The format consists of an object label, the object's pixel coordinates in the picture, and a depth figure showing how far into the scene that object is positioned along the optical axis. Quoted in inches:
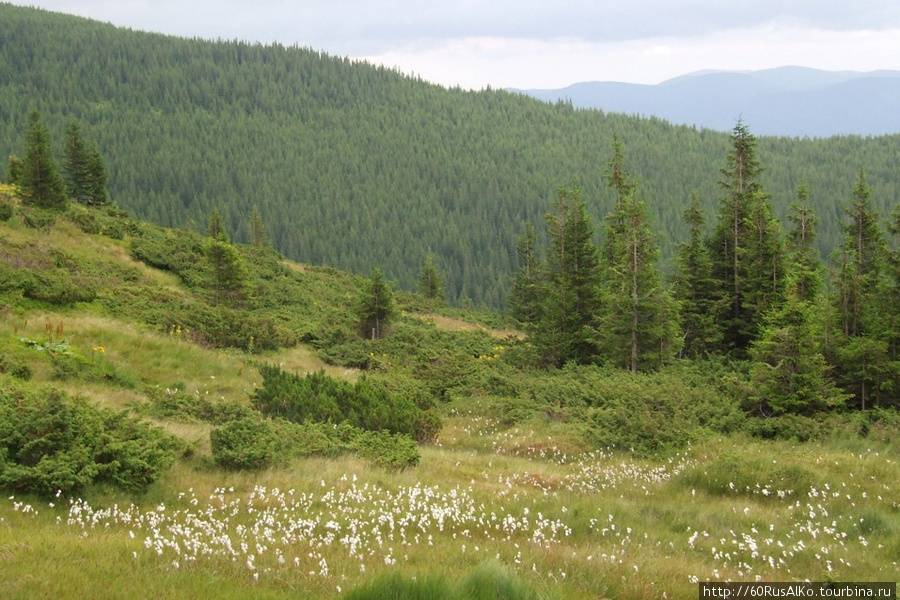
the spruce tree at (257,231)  3442.4
